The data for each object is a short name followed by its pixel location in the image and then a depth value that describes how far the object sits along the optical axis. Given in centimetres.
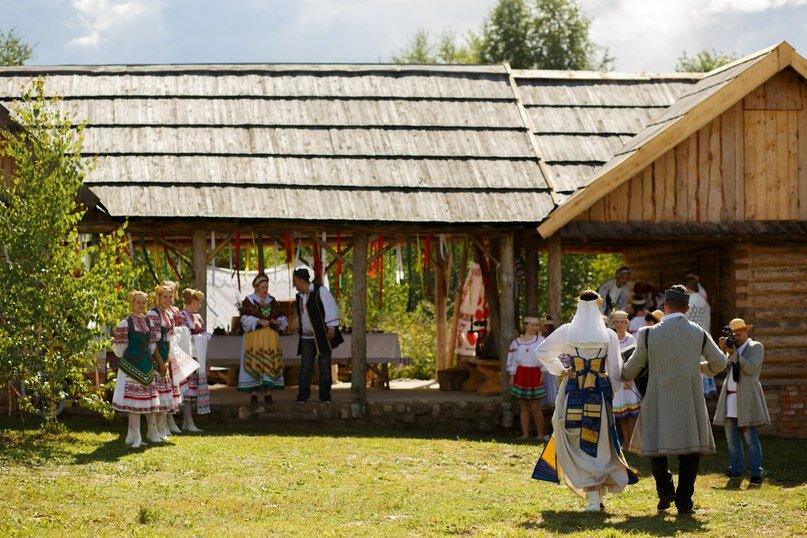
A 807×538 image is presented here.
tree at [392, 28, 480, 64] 5106
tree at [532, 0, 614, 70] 4878
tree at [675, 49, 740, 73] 4489
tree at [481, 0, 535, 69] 4872
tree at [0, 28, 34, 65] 4041
